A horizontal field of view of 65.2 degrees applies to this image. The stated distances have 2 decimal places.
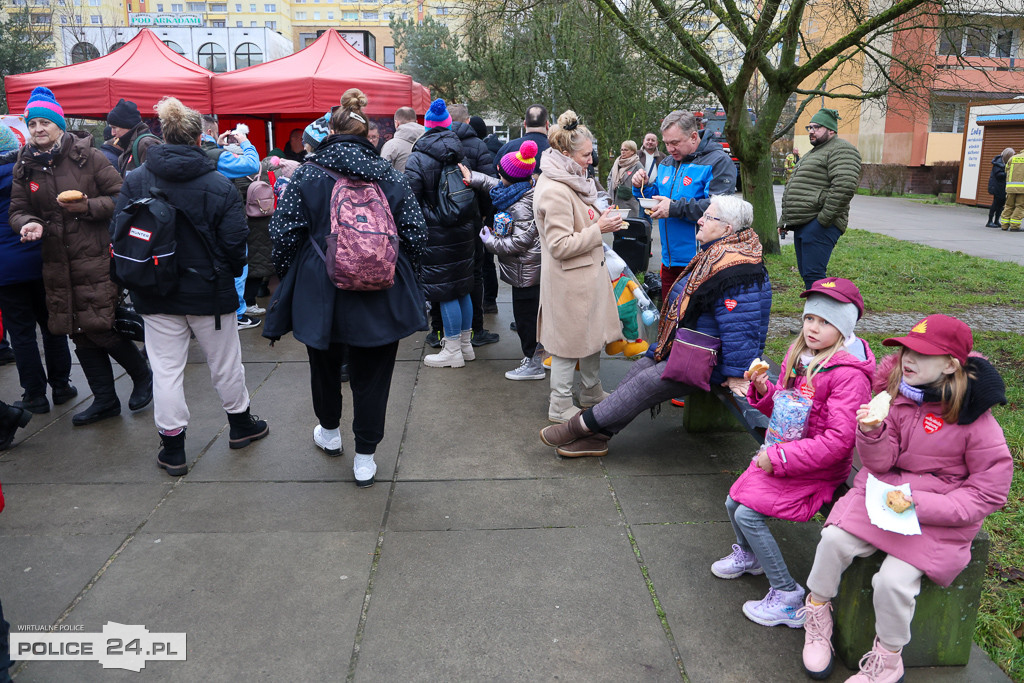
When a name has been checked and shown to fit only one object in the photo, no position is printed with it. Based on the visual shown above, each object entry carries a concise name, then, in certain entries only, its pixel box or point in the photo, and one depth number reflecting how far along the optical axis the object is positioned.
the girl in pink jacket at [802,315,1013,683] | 2.61
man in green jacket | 6.64
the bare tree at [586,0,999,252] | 8.45
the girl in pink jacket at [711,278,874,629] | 2.97
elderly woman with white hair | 3.96
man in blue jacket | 5.61
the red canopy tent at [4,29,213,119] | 11.42
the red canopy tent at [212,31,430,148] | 11.33
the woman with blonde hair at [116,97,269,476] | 4.26
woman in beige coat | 4.82
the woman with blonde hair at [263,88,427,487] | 3.91
